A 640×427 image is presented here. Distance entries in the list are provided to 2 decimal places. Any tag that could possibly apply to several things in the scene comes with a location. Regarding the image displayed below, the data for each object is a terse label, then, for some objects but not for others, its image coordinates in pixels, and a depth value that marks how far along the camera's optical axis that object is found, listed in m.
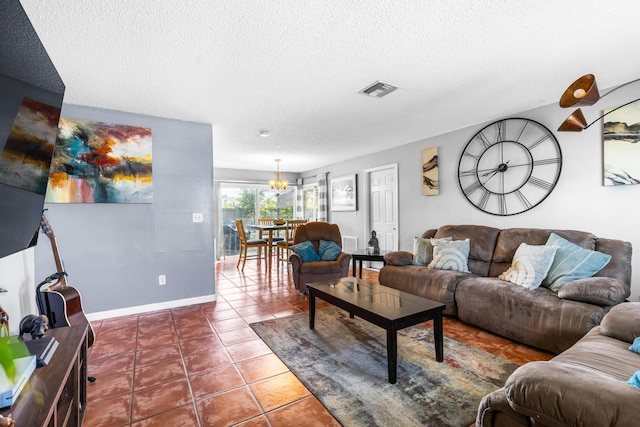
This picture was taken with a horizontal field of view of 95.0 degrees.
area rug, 1.65
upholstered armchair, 3.90
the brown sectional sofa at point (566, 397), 0.85
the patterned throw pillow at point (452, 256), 3.35
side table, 4.02
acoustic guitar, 1.98
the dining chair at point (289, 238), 5.62
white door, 5.19
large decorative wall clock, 3.23
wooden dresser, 0.92
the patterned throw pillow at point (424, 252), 3.68
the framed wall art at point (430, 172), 4.36
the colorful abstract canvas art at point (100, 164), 2.98
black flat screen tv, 1.05
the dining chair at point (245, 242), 5.52
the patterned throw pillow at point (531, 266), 2.67
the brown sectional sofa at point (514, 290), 2.18
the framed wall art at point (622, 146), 2.57
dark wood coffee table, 1.93
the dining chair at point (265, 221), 6.68
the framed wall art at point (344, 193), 6.11
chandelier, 6.55
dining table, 5.41
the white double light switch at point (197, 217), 3.69
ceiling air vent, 2.65
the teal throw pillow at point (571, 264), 2.47
